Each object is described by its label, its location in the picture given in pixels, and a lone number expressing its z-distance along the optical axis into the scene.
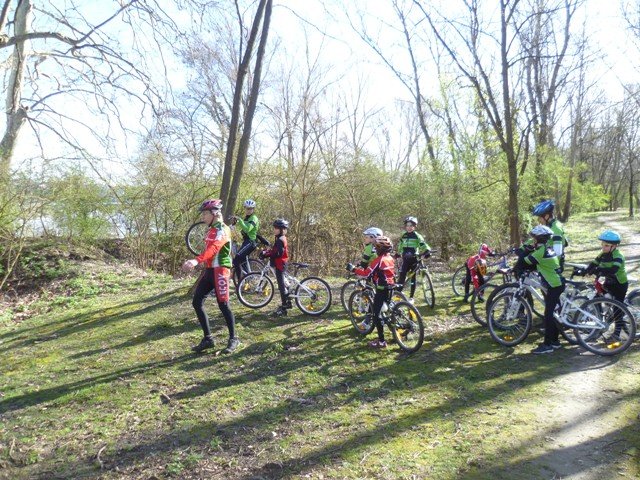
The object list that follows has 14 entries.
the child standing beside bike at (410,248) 7.77
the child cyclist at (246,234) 7.71
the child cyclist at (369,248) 5.95
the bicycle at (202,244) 8.08
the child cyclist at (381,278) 5.77
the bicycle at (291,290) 7.46
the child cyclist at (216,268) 5.55
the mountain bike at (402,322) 5.61
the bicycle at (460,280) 7.97
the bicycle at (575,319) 5.41
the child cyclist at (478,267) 7.66
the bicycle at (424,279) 7.82
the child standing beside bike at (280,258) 7.19
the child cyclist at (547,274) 5.50
